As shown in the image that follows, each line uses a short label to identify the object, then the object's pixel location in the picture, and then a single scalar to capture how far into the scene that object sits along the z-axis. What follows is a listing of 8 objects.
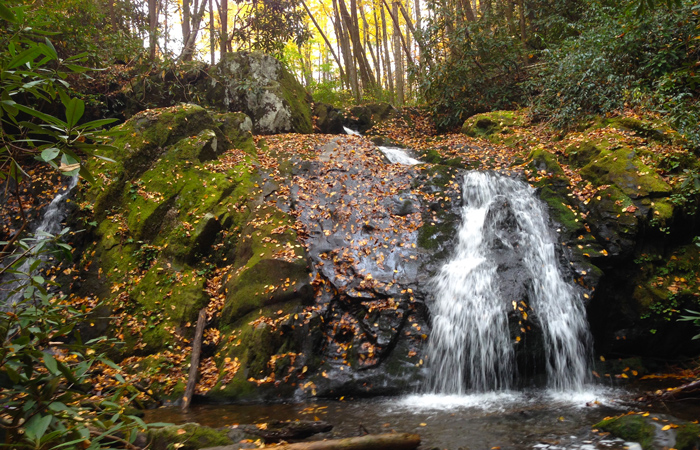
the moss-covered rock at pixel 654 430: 3.22
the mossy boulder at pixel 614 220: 6.11
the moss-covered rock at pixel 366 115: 14.09
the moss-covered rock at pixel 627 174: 6.33
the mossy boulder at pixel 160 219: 6.70
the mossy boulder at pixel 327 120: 13.30
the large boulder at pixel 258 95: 11.94
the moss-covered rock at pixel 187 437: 3.10
